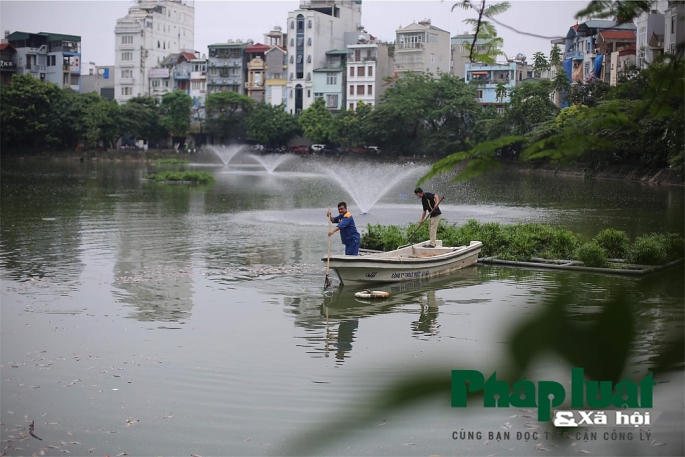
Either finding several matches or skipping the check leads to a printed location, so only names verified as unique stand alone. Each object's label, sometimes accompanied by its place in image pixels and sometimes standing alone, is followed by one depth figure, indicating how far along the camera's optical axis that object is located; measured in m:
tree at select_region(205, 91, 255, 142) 76.50
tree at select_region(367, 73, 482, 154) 59.00
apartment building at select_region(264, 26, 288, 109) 81.62
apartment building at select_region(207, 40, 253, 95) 83.75
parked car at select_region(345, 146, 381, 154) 69.03
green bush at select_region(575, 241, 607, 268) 14.51
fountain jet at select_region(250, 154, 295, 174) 57.49
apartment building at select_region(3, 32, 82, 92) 77.94
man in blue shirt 13.68
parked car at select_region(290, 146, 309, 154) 75.30
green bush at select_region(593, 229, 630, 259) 15.40
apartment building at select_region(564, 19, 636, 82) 54.84
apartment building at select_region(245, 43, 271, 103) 83.06
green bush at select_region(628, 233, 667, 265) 14.34
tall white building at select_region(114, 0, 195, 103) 88.44
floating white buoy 12.54
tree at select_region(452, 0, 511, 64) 2.77
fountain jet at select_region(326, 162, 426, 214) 28.79
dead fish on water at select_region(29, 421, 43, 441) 6.80
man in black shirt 15.21
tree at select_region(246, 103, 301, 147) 73.94
